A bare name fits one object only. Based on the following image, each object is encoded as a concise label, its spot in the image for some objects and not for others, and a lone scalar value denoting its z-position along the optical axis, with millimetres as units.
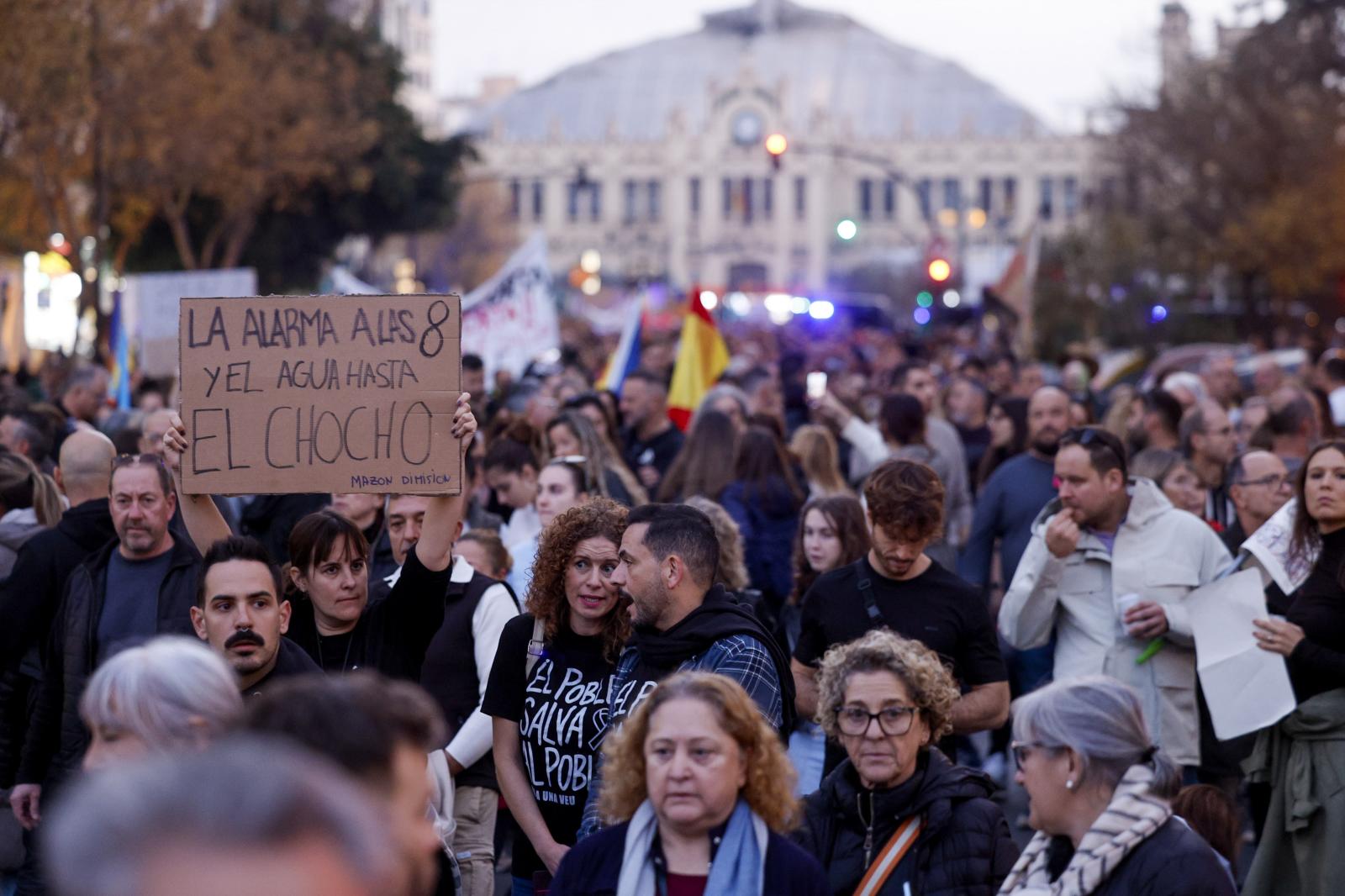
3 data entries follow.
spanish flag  14914
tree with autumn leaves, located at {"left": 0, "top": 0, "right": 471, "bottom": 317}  23062
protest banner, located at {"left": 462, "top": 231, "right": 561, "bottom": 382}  17969
